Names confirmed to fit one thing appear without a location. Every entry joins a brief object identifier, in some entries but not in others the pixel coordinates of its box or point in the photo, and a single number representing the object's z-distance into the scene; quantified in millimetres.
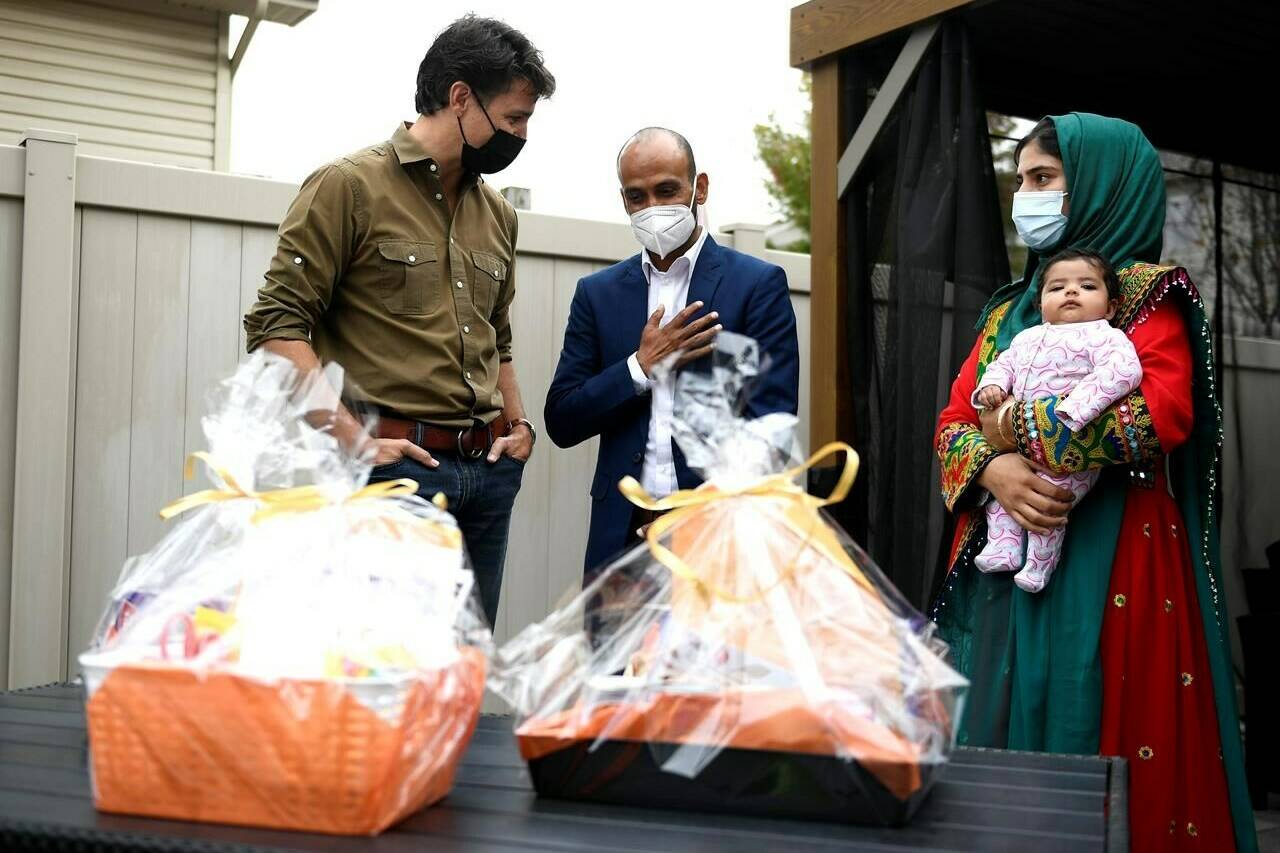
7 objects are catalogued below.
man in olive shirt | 2406
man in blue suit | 2602
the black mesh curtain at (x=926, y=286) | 3240
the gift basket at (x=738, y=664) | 1017
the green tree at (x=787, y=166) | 16203
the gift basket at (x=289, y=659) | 955
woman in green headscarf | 2223
